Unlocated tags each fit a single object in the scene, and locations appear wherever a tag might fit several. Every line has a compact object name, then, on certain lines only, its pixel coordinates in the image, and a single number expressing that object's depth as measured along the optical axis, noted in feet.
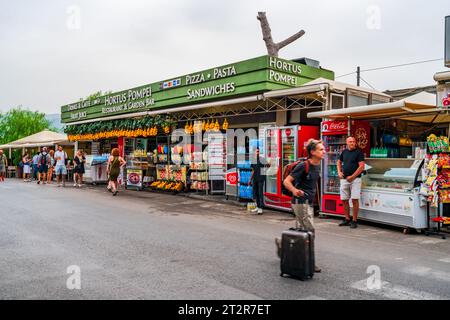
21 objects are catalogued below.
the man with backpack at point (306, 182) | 18.39
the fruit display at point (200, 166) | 48.83
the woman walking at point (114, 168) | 51.21
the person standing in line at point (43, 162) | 72.19
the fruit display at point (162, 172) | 53.83
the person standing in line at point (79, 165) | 62.85
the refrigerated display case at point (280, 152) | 36.76
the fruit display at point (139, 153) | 57.38
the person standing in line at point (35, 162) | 79.60
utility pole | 92.20
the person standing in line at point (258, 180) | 37.17
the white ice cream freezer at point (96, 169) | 67.31
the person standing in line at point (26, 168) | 86.43
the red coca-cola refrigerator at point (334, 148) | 33.22
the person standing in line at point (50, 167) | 75.14
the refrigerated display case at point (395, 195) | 27.53
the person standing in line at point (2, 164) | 79.59
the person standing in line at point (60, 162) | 65.31
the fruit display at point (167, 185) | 51.46
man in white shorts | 29.68
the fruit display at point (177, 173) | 50.93
